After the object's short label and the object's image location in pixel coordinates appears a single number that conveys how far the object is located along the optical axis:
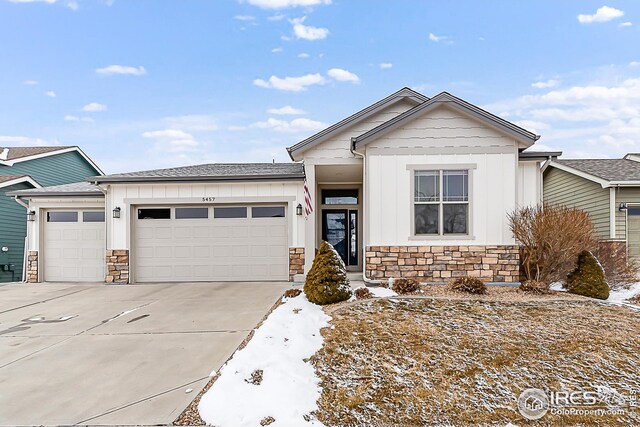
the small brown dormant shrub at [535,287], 7.89
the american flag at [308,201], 9.47
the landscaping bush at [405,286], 7.80
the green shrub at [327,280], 7.10
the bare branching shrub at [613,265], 9.31
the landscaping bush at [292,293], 7.73
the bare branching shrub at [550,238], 7.78
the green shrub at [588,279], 7.83
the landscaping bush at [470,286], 7.80
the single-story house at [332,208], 8.80
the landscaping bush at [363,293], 7.45
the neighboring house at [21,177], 14.69
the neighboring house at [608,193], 11.73
